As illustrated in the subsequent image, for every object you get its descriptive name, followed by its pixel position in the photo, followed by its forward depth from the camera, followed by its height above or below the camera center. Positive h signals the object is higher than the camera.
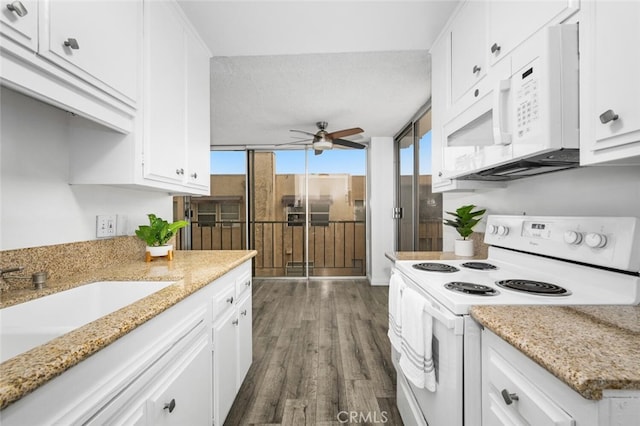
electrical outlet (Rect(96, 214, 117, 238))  1.46 -0.07
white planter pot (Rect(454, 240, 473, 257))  1.90 -0.25
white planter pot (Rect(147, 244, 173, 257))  1.68 -0.24
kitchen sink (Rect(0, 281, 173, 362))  0.88 -0.37
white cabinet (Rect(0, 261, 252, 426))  0.55 -0.47
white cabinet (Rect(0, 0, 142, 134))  0.78 +0.54
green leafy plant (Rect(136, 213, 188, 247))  1.66 -0.12
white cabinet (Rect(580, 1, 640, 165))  0.71 +0.36
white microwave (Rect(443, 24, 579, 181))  0.91 +0.38
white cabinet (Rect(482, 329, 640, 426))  0.50 -0.41
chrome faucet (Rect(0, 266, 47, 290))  0.99 -0.25
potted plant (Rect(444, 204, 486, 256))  1.89 -0.11
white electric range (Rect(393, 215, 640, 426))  0.89 -0.29
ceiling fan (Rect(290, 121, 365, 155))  3.48 +0.94
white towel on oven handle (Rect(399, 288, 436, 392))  1.08 -0.55
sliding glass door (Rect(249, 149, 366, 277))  5.07 +0.00
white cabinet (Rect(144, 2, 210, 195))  1.41 +0.67
